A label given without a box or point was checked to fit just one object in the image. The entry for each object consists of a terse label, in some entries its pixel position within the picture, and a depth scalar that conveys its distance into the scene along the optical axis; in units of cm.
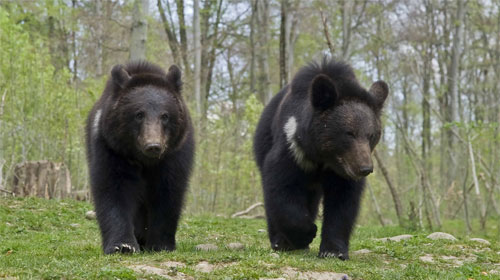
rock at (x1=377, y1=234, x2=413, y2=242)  1973
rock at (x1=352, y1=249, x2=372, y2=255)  1608
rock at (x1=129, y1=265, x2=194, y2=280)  1039
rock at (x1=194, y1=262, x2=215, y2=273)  1135
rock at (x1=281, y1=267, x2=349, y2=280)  1116
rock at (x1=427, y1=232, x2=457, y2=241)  1986
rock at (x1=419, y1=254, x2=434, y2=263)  1509
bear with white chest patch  1282
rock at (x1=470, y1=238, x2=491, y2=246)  1874
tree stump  2995
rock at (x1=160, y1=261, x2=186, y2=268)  1137
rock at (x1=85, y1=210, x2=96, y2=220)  2532
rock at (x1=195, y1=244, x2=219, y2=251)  1525
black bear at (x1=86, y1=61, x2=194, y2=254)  1297
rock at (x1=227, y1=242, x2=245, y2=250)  1565
